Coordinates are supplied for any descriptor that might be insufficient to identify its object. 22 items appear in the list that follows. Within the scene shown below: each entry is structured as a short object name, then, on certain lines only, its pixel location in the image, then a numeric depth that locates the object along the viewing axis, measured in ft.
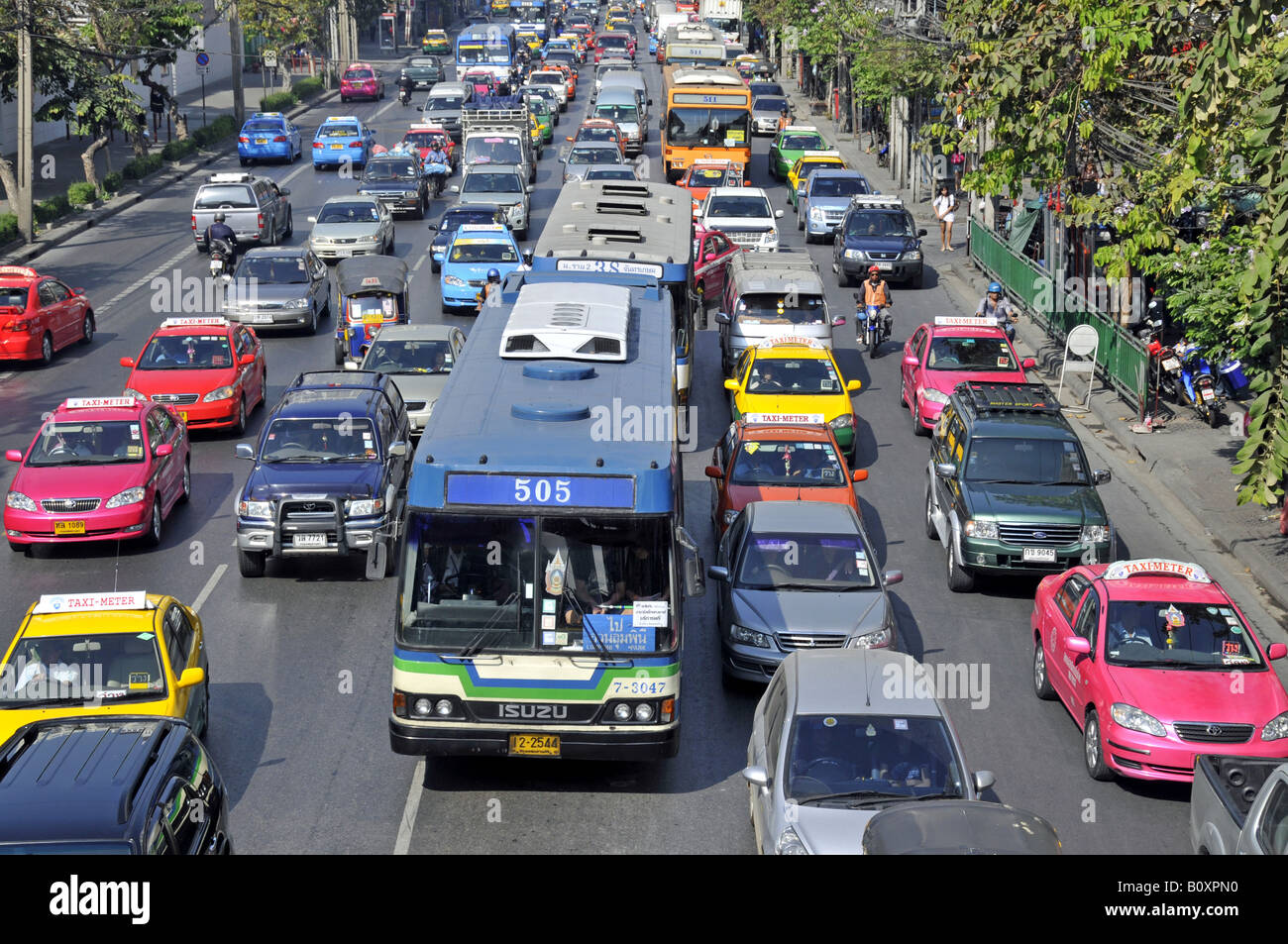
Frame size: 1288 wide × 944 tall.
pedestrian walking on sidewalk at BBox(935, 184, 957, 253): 133.08
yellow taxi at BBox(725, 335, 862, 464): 75.87
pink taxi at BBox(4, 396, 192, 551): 62.49
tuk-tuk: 92.79
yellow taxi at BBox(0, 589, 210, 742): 42.80
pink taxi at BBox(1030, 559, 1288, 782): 43.60
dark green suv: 59.31
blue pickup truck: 60.34
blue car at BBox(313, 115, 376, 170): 179.01
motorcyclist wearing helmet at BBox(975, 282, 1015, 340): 95.04
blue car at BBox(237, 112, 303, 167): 182.70
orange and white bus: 153.28
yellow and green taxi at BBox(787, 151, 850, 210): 147.84
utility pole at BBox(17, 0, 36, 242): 124.36
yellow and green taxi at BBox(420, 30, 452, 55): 313.94
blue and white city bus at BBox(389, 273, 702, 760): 39.83
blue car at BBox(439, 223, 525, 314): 106.01
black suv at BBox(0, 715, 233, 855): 30.55
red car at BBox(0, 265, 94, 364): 93.76
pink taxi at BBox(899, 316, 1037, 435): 81.25
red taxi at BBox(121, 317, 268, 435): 79.10
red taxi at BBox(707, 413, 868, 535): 62.28
